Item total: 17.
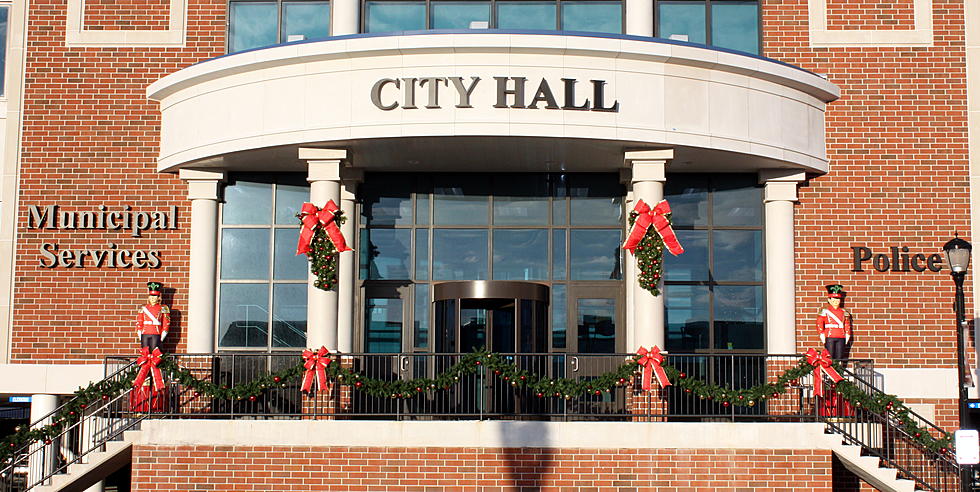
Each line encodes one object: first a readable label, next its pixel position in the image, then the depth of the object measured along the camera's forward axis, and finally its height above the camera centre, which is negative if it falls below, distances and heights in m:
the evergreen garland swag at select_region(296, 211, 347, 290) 17.78 +1.08
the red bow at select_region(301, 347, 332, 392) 16.72 -0.48
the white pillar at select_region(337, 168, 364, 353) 19.22 +0.92
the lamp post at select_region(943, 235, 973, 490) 15.65 +0.90
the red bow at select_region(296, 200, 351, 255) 17.73 +1.59
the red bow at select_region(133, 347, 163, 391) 16.98 -0.47
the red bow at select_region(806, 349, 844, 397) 16.64 -0.43
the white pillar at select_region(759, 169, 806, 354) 19.20 +1.20
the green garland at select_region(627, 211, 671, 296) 17.61 +1.07
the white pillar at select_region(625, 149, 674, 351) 17.56 +2.00
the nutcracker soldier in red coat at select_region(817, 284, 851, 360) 18.69 +0.12
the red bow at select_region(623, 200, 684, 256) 17.53 +1.59
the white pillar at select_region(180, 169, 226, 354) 19.41 +1.16
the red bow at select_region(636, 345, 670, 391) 16.59 -0.43
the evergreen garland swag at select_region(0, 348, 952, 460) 16.20 -0.75
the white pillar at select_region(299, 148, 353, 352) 17.64 +1.91
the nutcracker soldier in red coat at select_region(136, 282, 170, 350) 19.03 +0.14
